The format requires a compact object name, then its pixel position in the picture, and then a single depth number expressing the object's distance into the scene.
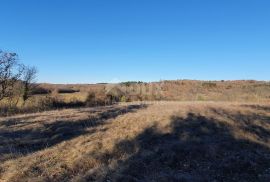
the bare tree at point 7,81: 11.15
